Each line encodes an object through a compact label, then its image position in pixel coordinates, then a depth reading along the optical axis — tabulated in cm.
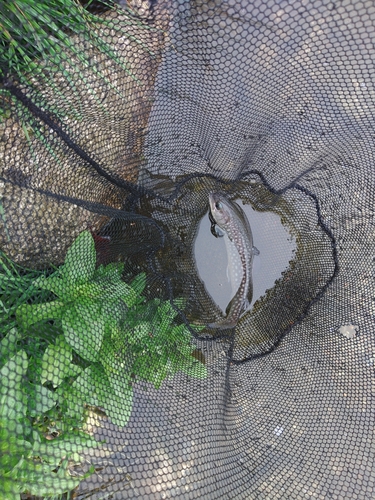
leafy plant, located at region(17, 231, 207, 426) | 29
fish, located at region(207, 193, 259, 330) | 44
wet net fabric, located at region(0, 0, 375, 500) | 29
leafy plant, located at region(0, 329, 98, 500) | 24
